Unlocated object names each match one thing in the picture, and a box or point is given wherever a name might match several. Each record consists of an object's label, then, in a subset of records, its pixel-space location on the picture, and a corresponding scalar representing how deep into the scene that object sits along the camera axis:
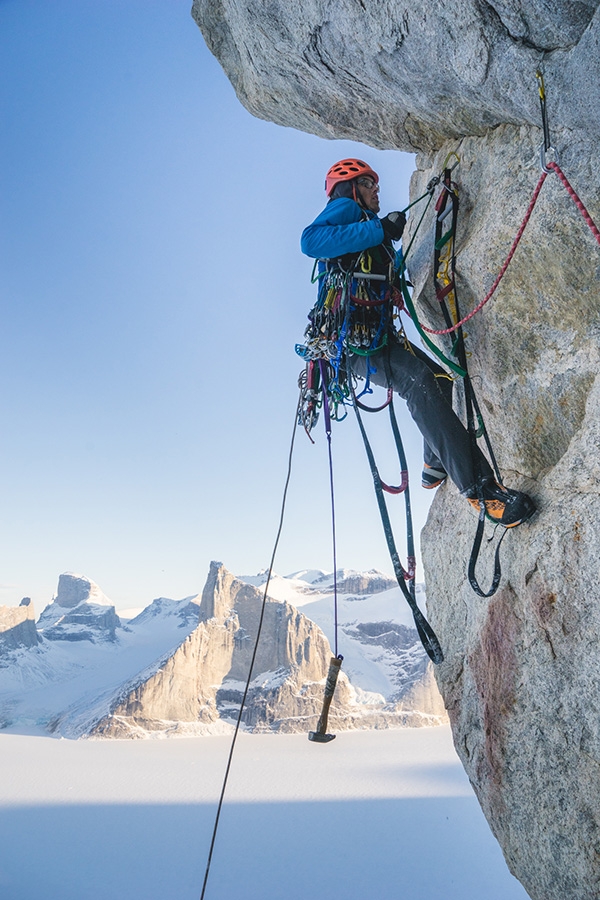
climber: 2.73
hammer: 3.45
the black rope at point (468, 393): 2.66
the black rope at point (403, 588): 3.06
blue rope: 3.75
